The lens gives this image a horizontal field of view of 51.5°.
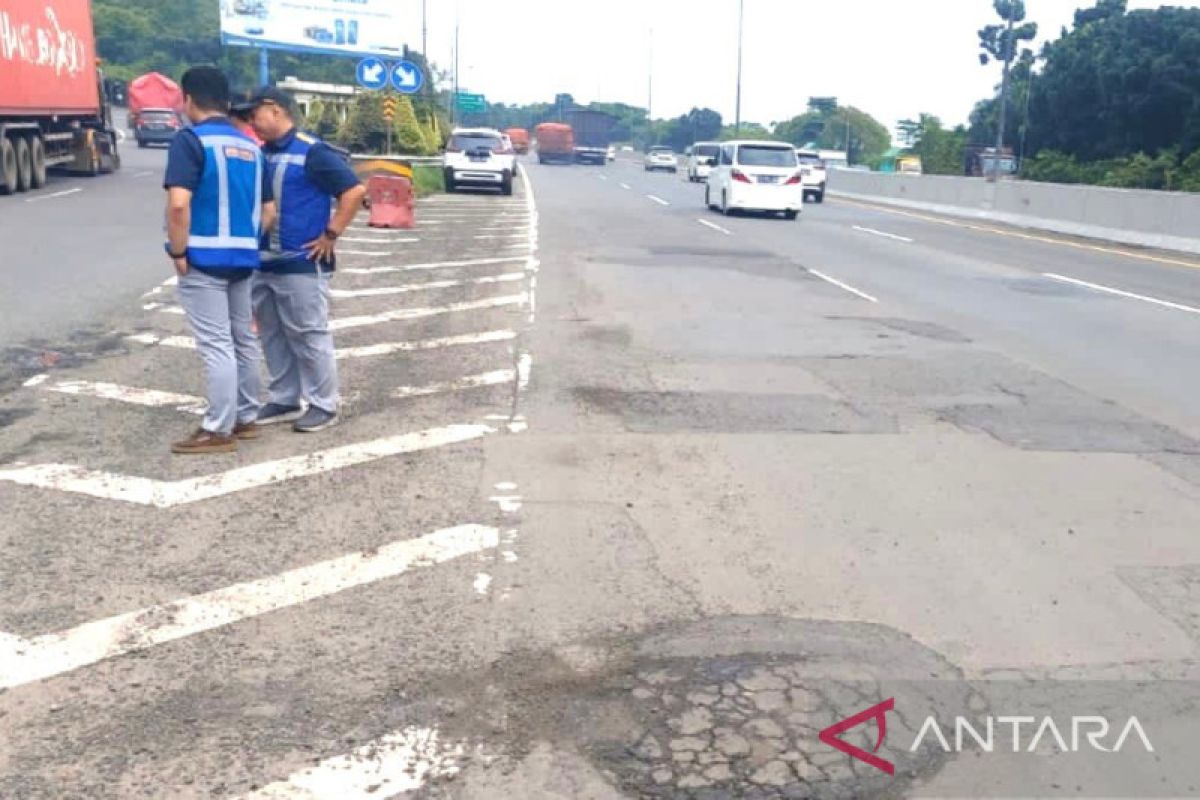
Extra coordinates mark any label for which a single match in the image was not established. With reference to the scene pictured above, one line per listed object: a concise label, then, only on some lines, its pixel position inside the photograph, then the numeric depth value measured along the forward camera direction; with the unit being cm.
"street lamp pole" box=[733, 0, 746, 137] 6199
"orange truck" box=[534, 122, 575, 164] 7681
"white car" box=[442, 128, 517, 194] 3209
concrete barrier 2414
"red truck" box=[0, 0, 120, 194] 2345
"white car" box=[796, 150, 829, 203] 3981
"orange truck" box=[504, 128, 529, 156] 9394
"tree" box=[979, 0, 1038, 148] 6569
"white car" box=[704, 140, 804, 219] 2744
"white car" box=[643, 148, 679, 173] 6781
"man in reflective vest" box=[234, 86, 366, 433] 679
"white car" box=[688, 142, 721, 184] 5127
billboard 4712
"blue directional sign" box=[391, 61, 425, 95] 3244
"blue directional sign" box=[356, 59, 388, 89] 3316
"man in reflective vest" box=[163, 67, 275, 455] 622
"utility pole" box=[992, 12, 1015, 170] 3831
